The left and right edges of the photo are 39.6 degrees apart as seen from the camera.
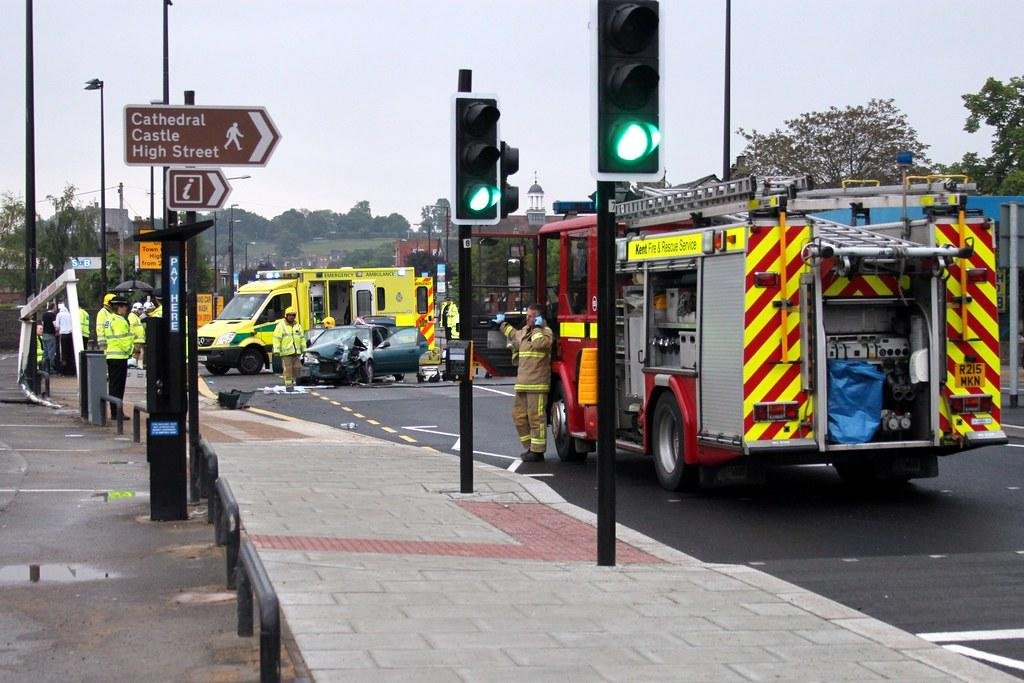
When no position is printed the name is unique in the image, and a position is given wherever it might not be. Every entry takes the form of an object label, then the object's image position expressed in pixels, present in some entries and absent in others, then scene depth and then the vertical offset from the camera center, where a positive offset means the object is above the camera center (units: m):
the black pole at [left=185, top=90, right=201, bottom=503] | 11.44 -0.51
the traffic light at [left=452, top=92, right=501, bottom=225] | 12.19 +1.28
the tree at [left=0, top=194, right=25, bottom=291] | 77.62 +3.35
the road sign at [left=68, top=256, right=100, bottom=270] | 27.16 +0.89
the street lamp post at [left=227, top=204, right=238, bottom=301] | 83.98 +2.26
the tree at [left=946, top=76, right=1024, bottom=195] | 45.06 +5.81
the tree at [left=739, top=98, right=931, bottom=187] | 47.25 +5.36
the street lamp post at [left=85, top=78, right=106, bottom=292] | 52.22 +4.32
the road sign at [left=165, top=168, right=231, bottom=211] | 10.96 +0.90
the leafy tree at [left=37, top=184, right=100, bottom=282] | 74.45 +3.73
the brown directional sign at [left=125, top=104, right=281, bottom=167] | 10.73 +1.29
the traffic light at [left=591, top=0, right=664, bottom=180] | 8.71 +1.30
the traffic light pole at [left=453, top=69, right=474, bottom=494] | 12.96 -0.78
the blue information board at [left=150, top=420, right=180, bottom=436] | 11.03 -0.95
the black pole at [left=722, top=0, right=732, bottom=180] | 31.41 +4.58
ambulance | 37.69 -0.02
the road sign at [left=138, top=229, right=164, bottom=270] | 32.06 +1.15
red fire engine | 12.34 -0.26
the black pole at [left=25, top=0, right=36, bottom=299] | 27.03 +3.03
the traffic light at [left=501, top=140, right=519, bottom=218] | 12.57 +1.16
